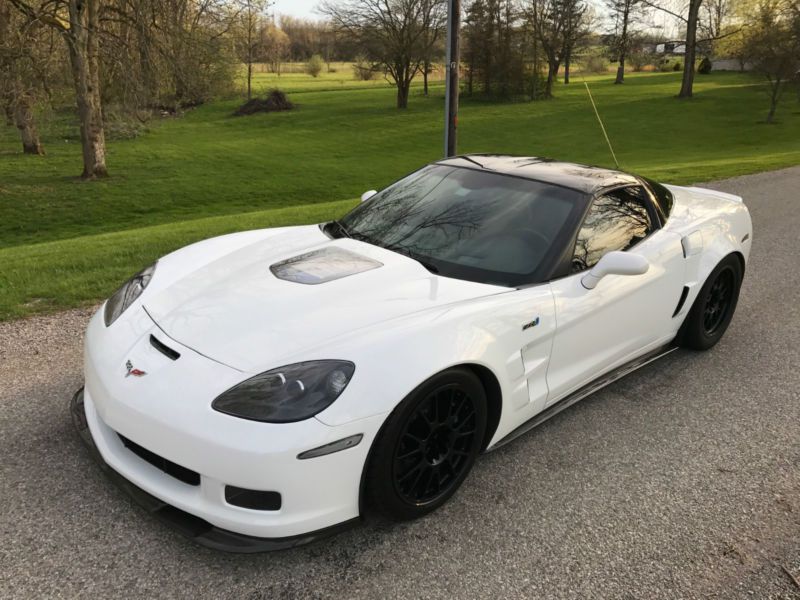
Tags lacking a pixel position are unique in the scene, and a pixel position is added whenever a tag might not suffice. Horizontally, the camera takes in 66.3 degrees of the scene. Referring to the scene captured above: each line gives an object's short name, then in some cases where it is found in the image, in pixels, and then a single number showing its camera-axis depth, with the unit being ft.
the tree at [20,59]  48.49
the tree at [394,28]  134.72
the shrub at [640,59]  180.45
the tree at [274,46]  189.46
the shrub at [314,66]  248.11
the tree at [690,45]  133.90
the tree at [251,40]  118.93
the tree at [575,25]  155.63
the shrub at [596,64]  182.59
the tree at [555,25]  149.79
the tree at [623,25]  164.45
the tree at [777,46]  101.40
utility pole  29.71
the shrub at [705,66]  200.11
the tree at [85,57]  53.93
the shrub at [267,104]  140.56
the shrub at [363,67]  147.33
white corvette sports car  7.27
